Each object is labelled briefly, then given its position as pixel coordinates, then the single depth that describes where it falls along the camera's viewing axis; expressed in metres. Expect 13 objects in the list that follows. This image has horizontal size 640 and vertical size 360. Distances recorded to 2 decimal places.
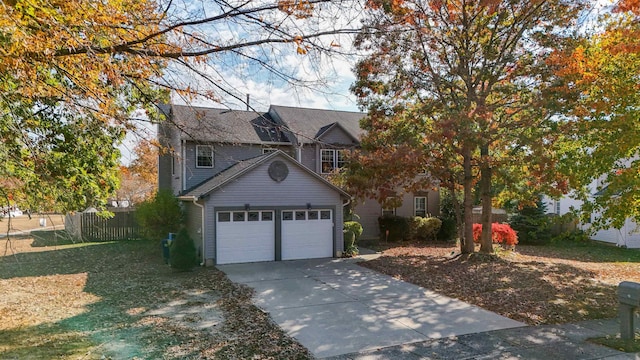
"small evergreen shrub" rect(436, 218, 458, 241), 22.97
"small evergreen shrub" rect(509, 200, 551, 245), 22.66
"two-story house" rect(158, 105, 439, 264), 14.83
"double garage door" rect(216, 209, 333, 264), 14.95
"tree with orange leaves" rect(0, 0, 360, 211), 3.85
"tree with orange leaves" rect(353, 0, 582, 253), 13.43
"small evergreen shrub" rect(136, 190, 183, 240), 16.86
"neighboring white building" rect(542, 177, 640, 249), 21.62
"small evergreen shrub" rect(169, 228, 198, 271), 13.34
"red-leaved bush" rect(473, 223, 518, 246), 18.84
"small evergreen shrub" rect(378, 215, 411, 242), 21.97
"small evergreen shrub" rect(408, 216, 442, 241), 22.11
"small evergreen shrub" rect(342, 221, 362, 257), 17.20
